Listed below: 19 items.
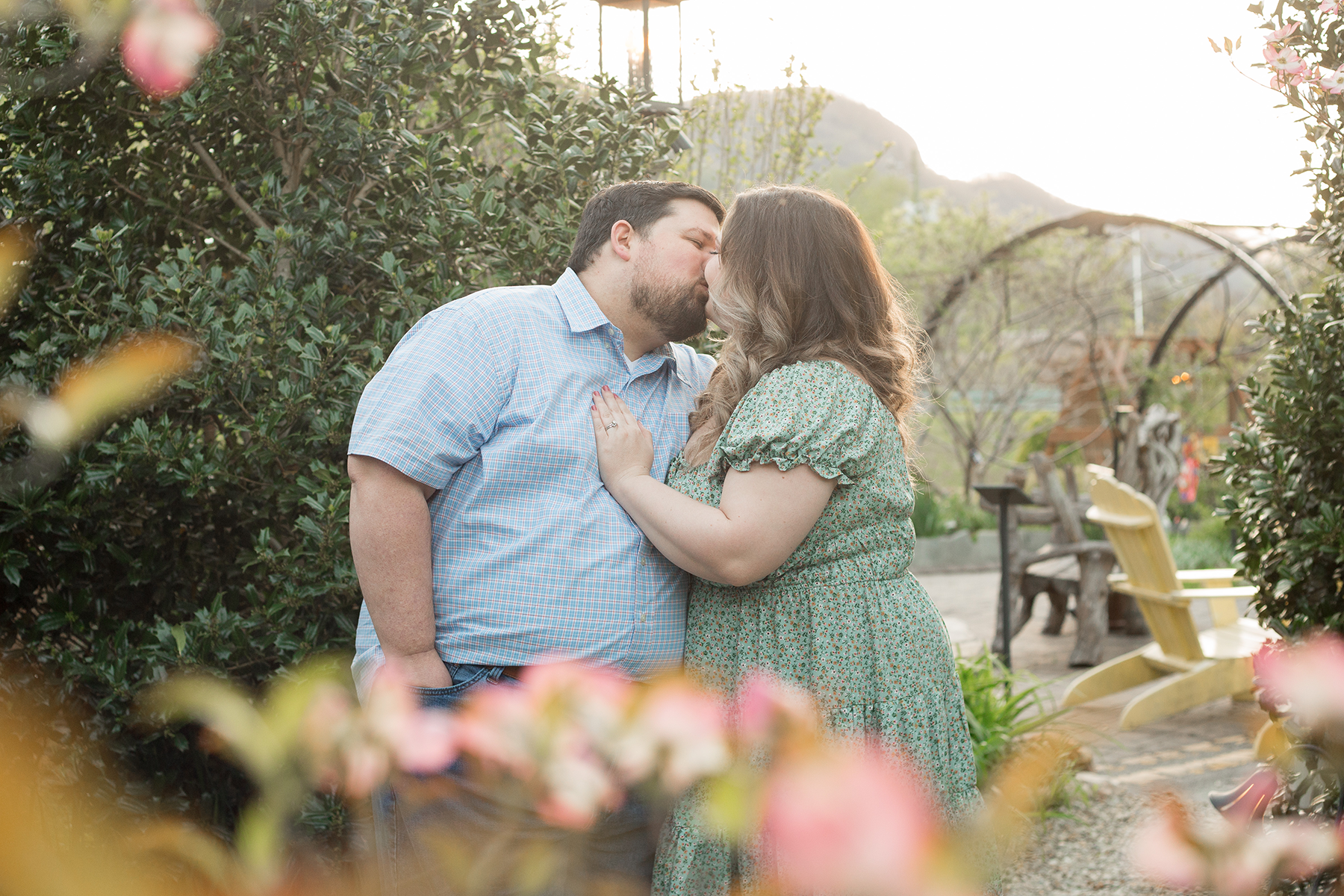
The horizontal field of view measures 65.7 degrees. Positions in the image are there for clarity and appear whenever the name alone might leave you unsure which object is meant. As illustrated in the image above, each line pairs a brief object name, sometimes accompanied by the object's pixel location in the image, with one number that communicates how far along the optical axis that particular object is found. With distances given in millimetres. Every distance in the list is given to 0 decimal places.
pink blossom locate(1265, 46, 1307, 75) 2439
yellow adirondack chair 5406
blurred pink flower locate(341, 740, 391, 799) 652
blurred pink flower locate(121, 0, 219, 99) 1179
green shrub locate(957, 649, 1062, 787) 3977
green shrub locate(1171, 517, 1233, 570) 9367
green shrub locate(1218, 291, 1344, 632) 2480
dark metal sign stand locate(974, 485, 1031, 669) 5922
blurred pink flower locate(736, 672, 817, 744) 827
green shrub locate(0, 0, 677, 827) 2369
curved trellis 8742
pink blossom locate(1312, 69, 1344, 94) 2285
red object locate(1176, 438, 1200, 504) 13391
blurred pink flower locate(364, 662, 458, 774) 672
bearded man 1816
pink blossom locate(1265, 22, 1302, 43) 2449
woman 1738
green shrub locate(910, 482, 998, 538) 12094
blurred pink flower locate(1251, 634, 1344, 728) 770
